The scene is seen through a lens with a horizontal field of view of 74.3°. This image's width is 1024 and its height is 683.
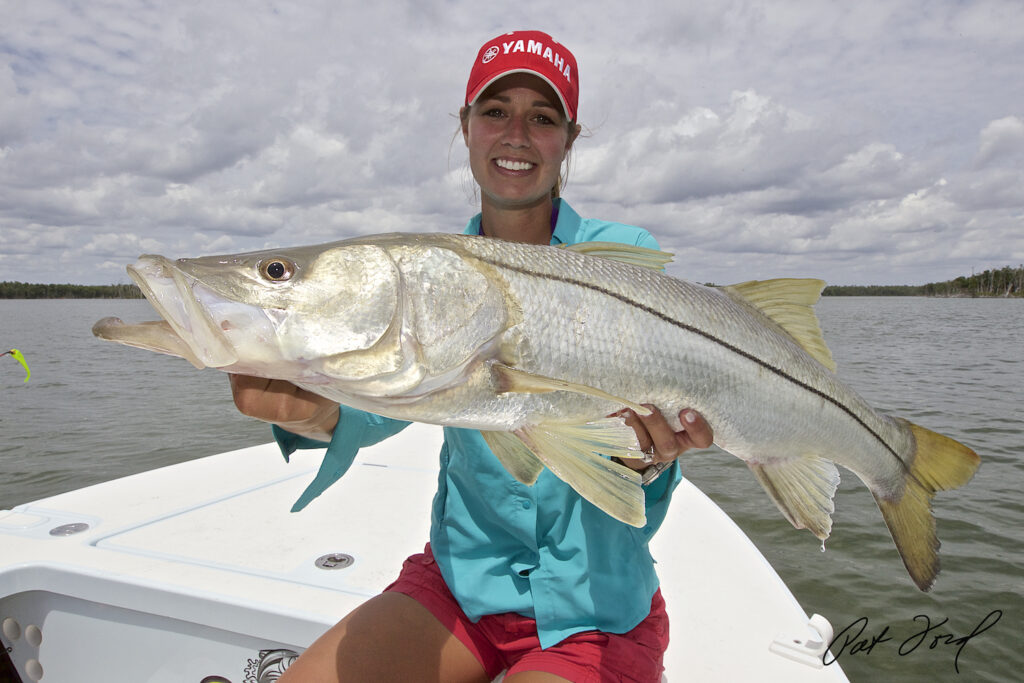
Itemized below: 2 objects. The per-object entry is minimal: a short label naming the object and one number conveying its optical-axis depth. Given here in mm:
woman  764
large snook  585
